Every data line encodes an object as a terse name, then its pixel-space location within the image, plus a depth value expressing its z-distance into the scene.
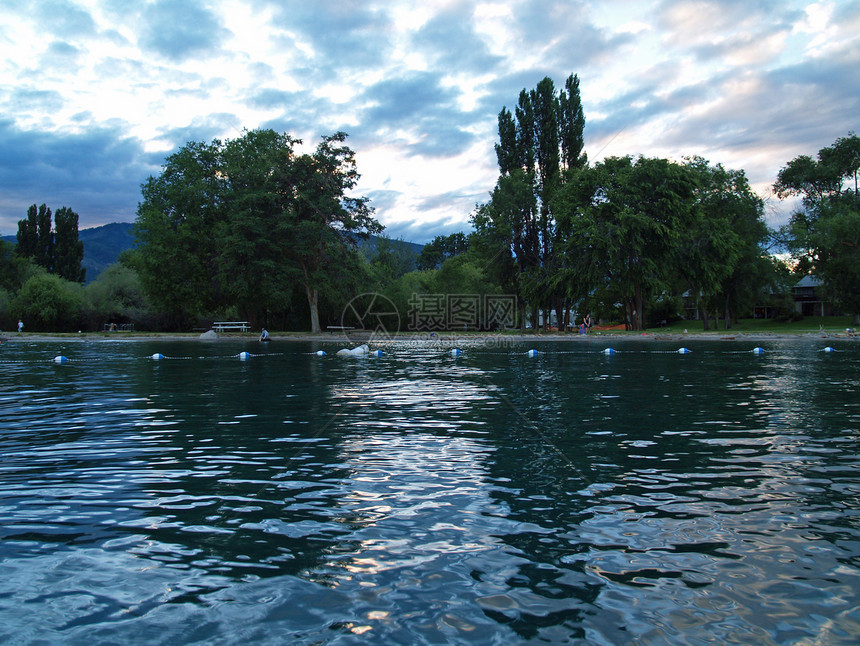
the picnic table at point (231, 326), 61.19
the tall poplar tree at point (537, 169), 55.22
